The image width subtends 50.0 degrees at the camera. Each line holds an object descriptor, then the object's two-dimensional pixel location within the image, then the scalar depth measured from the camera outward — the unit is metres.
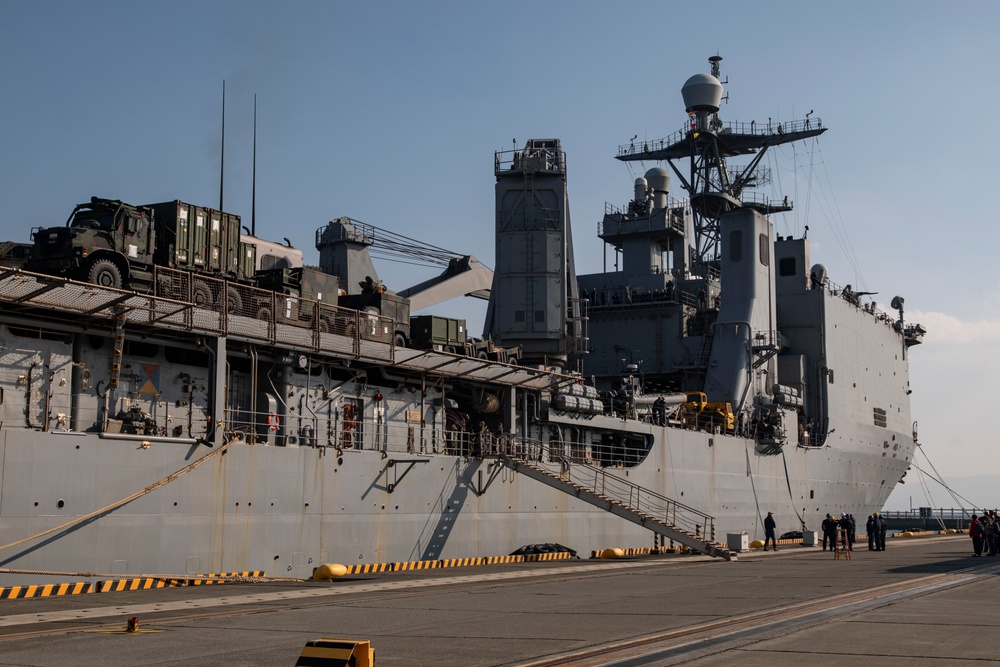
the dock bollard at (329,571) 21.00
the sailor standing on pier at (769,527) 33.41
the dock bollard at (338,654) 8.59
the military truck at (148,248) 19.73
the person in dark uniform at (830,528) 31.91
